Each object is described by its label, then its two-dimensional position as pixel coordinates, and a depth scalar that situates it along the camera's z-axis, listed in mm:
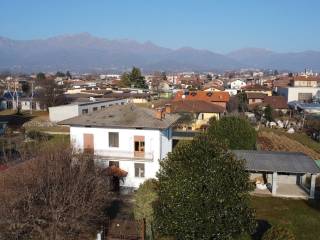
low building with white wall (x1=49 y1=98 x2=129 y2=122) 55031
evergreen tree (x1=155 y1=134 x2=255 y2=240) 16203
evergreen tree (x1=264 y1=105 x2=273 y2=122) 63188
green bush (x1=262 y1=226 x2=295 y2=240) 15797
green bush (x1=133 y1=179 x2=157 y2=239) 19344
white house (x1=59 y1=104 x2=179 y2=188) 28484
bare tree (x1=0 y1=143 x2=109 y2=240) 16953
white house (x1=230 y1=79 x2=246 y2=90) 133600
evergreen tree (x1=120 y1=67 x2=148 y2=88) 113250
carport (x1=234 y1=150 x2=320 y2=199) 27688
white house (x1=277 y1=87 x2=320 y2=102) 86125
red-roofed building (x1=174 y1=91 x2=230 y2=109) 68856
